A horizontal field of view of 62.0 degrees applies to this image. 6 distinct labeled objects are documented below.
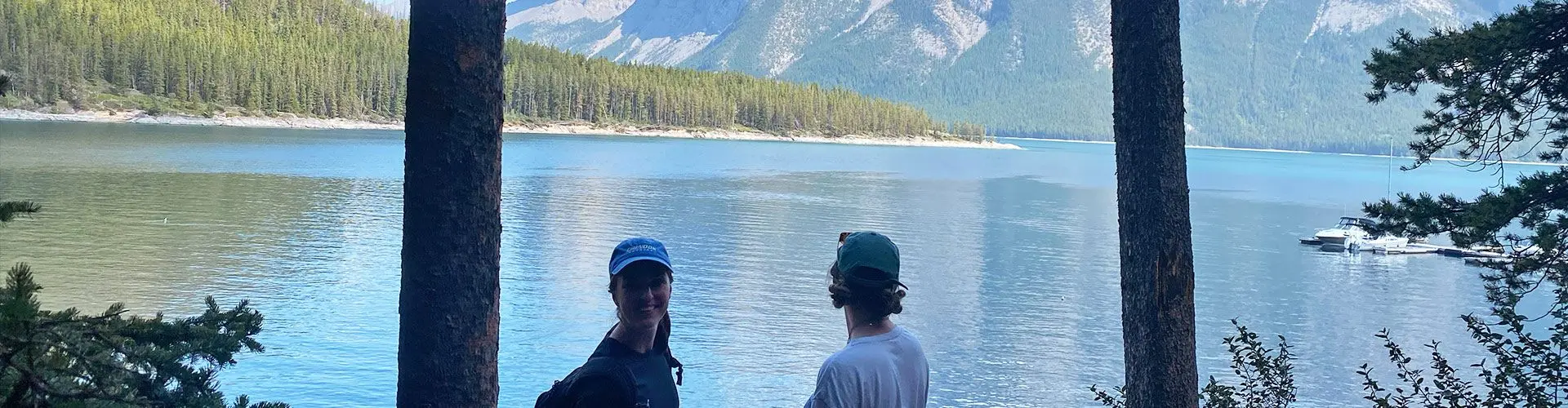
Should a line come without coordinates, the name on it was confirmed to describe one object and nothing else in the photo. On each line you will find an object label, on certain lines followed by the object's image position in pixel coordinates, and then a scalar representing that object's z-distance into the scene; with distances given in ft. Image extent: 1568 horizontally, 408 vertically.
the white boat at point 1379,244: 141.28
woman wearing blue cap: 9.62
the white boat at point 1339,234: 144.77
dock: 129.70
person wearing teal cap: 11.27
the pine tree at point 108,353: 11.51
